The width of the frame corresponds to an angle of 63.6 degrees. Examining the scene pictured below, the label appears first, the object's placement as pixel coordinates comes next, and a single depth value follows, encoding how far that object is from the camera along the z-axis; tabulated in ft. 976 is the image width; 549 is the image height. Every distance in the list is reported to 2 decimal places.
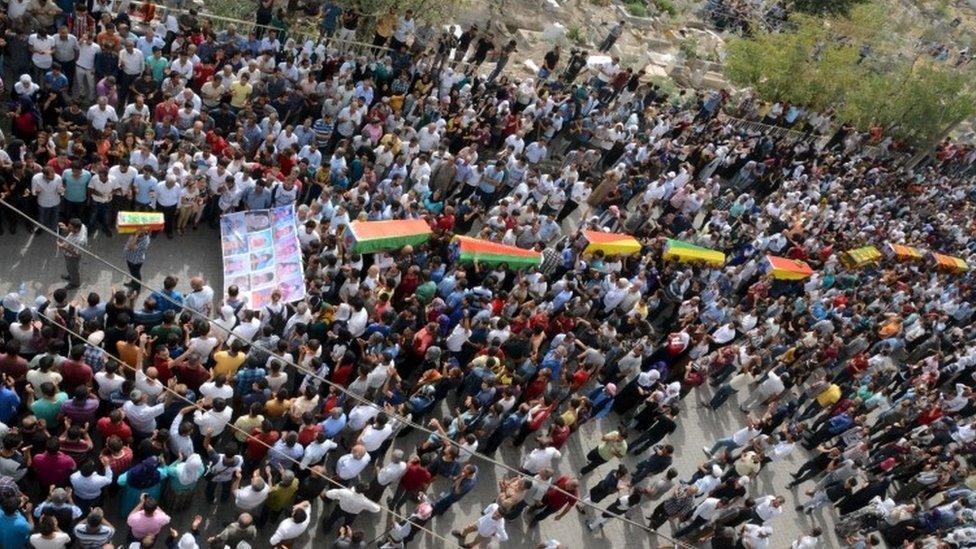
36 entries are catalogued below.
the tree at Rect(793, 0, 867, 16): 122.52
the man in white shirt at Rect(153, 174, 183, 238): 38.78
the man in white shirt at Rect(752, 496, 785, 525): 37.45
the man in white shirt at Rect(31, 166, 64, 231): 35.40
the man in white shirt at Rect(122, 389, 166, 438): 27.50
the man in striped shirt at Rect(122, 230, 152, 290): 36.22
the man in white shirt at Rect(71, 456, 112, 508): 25.44
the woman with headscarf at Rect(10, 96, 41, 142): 39.91
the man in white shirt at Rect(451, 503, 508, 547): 30.89
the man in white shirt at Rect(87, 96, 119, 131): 40.29
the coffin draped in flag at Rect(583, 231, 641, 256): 48.49
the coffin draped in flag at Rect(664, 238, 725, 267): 52.34
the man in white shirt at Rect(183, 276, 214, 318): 33.53
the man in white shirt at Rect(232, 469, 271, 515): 27.73
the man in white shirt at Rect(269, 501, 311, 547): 27.09
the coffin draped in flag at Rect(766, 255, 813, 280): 56.39
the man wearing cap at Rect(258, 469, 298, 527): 28.43
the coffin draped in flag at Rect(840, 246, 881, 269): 63.77
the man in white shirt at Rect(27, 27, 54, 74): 42.45
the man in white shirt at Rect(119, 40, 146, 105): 44.01
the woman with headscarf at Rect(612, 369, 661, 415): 42.50
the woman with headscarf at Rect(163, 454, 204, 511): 27.13
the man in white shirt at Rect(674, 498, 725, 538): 36.94
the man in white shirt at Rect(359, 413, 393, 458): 31.22
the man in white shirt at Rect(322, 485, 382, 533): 29.63
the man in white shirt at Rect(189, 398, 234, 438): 28.48
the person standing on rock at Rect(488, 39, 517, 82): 65.98
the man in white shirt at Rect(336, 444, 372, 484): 30.07
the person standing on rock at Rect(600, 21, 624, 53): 89.15
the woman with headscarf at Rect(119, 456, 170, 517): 26.35
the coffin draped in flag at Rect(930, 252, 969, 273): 72.28
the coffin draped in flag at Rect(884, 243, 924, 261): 68.59
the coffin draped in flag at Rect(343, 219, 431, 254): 40.01
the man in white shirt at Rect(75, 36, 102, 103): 43.68
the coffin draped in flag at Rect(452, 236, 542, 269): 42.91
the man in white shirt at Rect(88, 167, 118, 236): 36.68
